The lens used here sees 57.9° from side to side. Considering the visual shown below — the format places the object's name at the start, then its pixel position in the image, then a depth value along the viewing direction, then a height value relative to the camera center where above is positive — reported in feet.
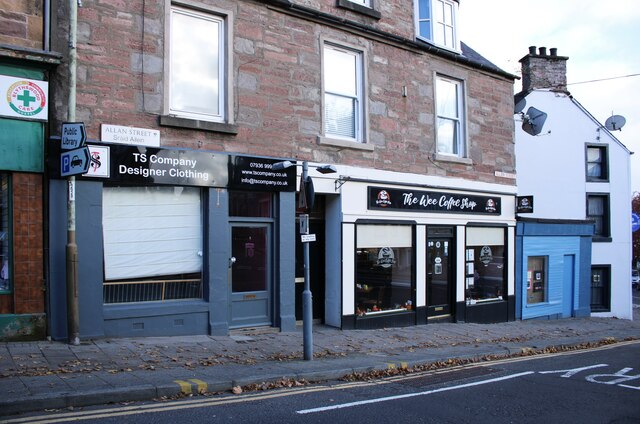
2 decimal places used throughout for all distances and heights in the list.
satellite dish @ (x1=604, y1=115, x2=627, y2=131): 86.58 +15.46
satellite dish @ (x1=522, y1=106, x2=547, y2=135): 63.62 +11.73
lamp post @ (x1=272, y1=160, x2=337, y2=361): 30.12 -3.66
